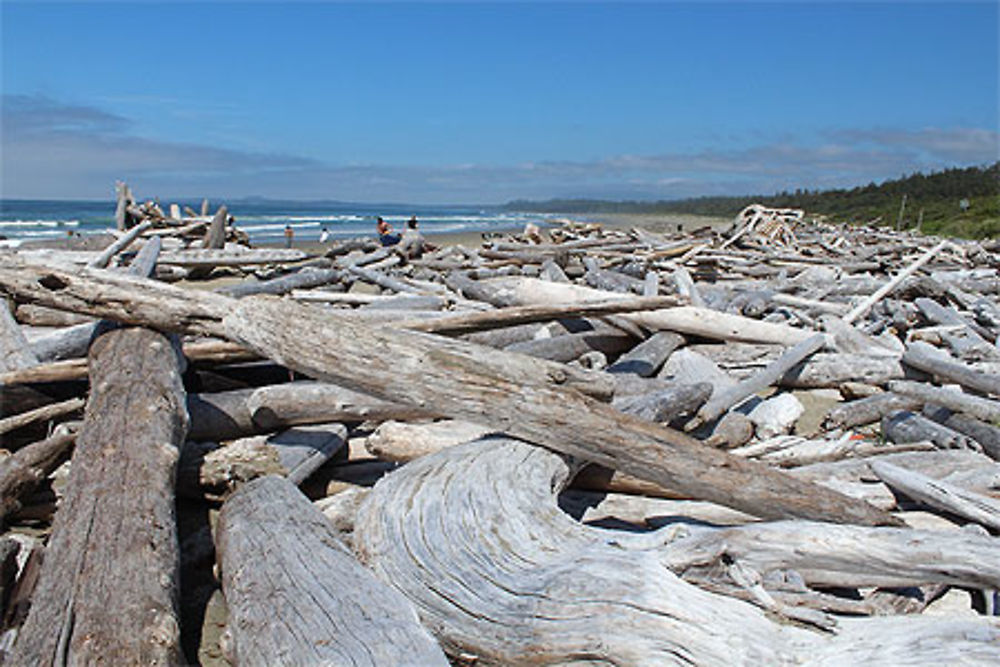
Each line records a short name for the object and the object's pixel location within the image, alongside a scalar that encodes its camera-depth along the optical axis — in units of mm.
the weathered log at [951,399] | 4809
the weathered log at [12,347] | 4609
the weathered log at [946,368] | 5270
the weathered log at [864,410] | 5215
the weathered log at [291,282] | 9664
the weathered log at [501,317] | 4598
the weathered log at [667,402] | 4270
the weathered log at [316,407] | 4195
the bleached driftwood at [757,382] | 4781
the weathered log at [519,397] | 3059
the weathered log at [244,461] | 3783
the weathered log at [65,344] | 4832
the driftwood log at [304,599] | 2064
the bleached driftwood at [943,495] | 3240
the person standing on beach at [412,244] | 14289
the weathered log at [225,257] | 13109
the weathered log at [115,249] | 9791
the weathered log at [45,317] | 6309
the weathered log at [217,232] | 15305
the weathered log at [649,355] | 6004
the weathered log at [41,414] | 4016
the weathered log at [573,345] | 6164
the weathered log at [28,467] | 3443
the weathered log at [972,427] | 4426
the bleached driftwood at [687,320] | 6523
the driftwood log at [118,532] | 2170
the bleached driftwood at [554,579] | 2021
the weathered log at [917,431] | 4477
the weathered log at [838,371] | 6105
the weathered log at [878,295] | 8023
